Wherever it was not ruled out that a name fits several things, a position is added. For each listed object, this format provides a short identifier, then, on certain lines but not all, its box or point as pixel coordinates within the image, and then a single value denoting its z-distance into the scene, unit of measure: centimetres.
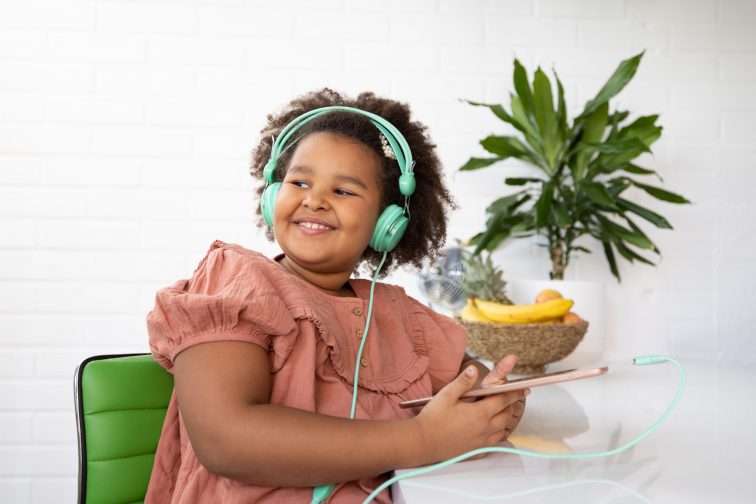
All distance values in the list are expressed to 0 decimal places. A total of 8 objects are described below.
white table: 68
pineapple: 207
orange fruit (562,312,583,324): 190
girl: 78
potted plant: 220
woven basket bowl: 184
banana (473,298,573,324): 188
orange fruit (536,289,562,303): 200
